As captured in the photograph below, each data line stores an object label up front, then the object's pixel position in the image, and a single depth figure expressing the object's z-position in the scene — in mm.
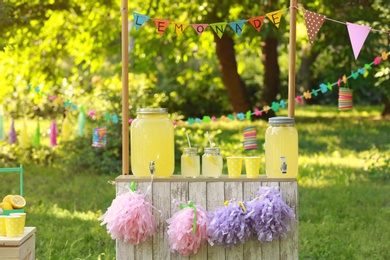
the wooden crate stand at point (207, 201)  4294
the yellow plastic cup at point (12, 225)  4110
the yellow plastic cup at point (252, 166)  4385
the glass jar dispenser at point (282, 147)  4292
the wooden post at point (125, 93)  4438
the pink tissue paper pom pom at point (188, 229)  4164
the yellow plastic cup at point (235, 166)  4415
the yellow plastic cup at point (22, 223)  4173
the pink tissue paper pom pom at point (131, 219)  4187
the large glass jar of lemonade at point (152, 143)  4331
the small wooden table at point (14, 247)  4024
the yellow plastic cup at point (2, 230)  4145
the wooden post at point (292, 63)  4494
